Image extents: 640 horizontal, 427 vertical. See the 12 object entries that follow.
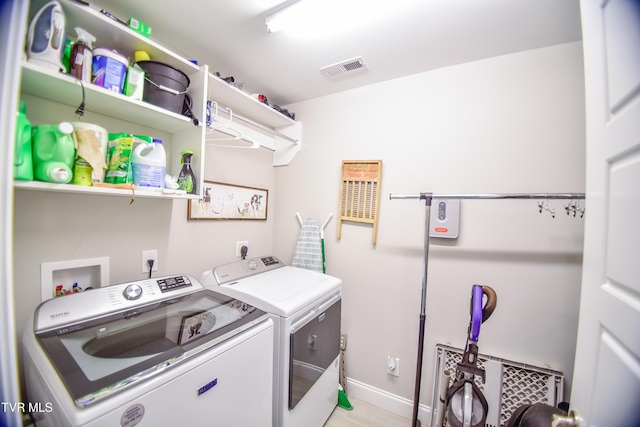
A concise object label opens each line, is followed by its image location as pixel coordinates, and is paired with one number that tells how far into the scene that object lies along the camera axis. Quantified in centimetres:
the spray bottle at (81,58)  93
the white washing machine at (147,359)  66
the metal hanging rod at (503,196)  115
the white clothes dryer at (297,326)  122
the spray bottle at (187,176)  131
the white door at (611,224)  53
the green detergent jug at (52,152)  81
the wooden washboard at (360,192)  190
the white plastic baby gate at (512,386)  137
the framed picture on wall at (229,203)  173
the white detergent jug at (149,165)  110
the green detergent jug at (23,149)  73
